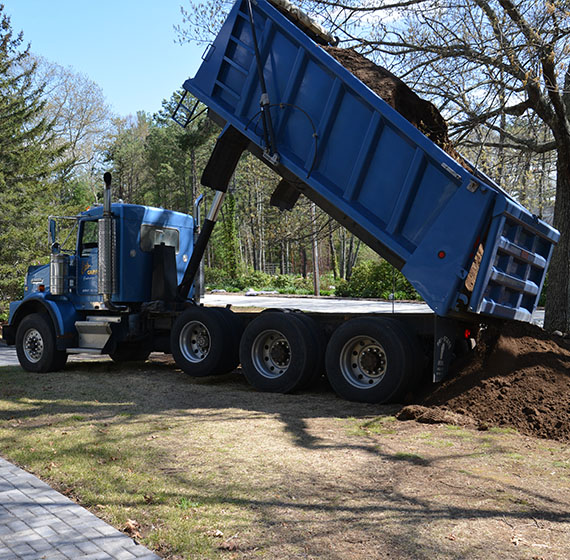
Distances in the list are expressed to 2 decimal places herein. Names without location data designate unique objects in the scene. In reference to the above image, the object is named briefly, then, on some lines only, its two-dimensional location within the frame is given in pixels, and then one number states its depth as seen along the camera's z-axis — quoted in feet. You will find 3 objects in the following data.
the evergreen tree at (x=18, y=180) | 75.16
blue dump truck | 24.54
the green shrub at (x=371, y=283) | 113.19
